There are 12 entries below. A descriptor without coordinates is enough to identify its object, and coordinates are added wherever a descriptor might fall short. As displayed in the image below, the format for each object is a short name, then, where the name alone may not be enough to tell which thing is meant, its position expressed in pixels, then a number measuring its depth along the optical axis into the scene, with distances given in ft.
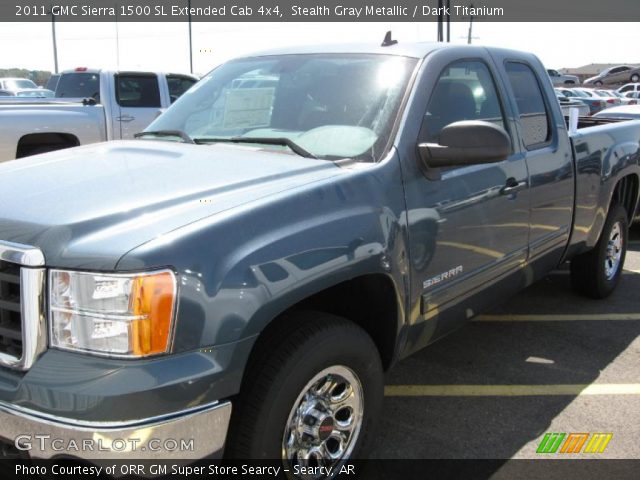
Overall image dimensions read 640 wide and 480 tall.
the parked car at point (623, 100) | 83.50
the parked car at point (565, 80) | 150.71
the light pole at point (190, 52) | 101.19
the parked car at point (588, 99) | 84.74
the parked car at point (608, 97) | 91.05
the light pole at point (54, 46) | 118.62
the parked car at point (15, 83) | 73.67
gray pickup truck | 6.60
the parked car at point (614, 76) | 171.53
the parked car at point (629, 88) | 120.96
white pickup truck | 26.48
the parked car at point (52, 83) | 40.01
